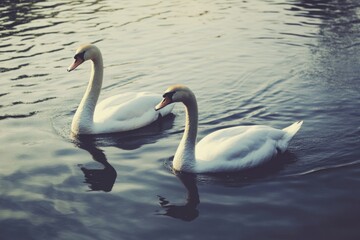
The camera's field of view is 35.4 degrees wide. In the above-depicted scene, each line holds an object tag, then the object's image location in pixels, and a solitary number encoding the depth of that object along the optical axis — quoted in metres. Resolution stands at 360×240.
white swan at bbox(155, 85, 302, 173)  8.89
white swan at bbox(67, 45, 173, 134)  11.19
